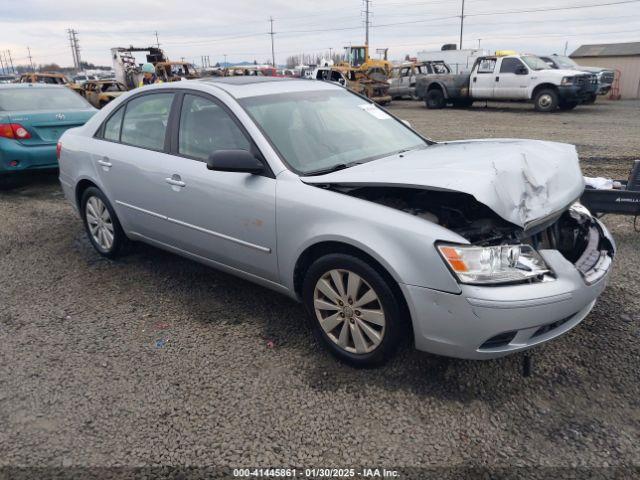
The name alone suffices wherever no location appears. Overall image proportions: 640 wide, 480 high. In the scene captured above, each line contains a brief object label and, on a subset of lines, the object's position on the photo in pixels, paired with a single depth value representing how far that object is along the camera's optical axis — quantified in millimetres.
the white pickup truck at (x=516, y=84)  16719
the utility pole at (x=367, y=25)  68162
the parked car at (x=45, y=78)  20078
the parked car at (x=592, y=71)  18241
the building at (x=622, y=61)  25344
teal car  7129
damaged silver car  2564
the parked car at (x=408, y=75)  22672
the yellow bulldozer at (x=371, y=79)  22141
